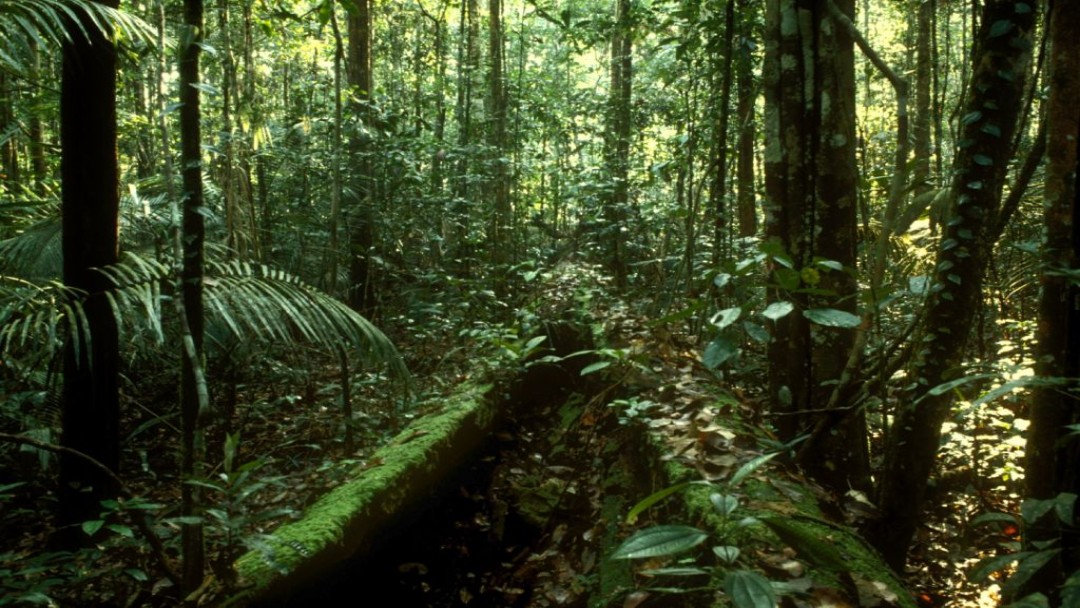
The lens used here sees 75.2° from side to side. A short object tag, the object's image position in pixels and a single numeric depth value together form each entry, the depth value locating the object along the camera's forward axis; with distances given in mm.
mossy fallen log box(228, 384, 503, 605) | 2742
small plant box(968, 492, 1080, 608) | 1548
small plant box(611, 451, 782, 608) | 1448
